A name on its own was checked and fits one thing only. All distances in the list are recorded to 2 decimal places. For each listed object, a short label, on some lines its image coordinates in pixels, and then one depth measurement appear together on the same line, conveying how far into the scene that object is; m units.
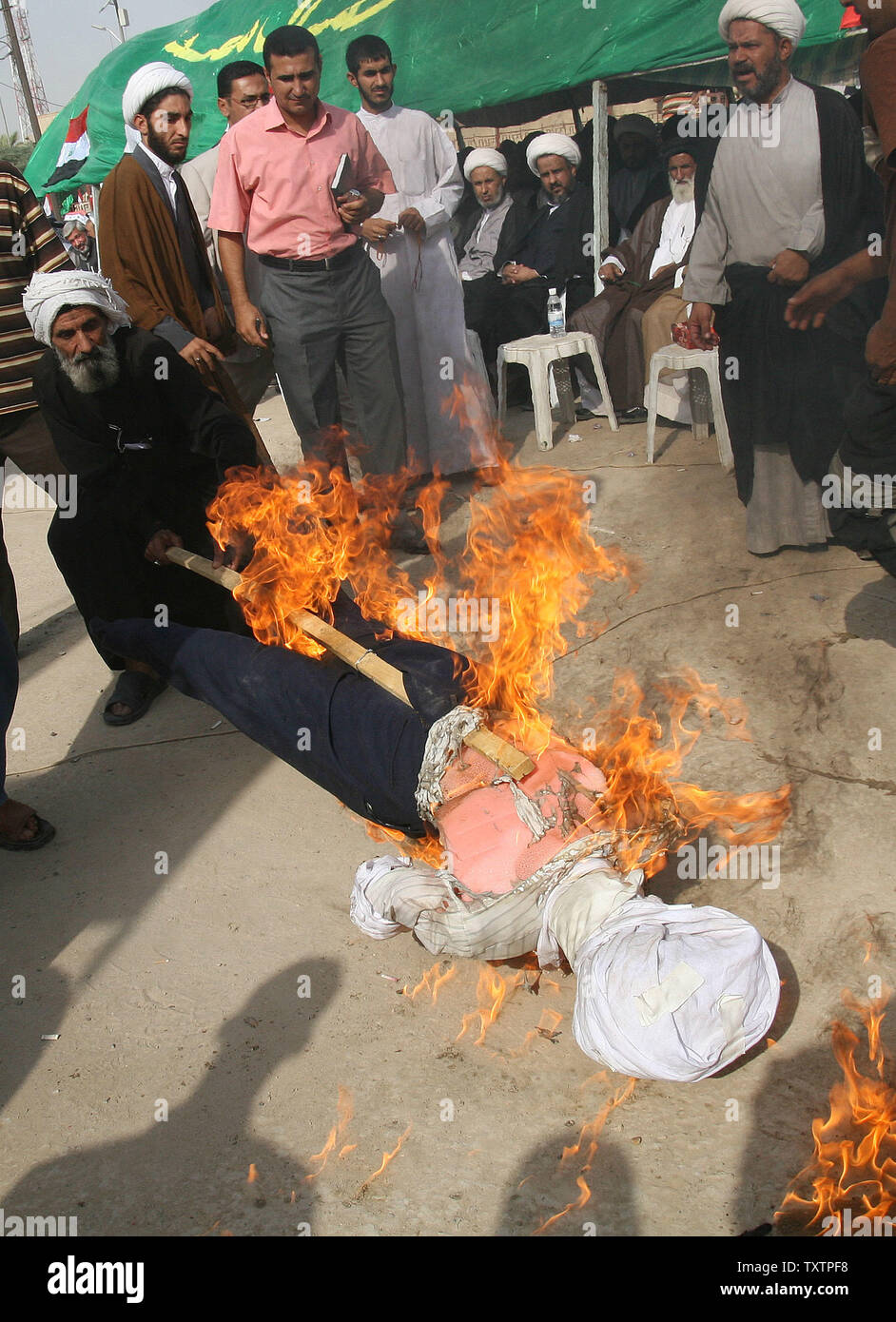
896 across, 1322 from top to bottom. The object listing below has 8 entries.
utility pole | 30.95
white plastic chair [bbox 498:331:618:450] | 7.26
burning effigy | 2.01
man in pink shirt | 5.10
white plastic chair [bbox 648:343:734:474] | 6.16
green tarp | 7.32
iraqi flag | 14.11
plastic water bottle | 7.57
